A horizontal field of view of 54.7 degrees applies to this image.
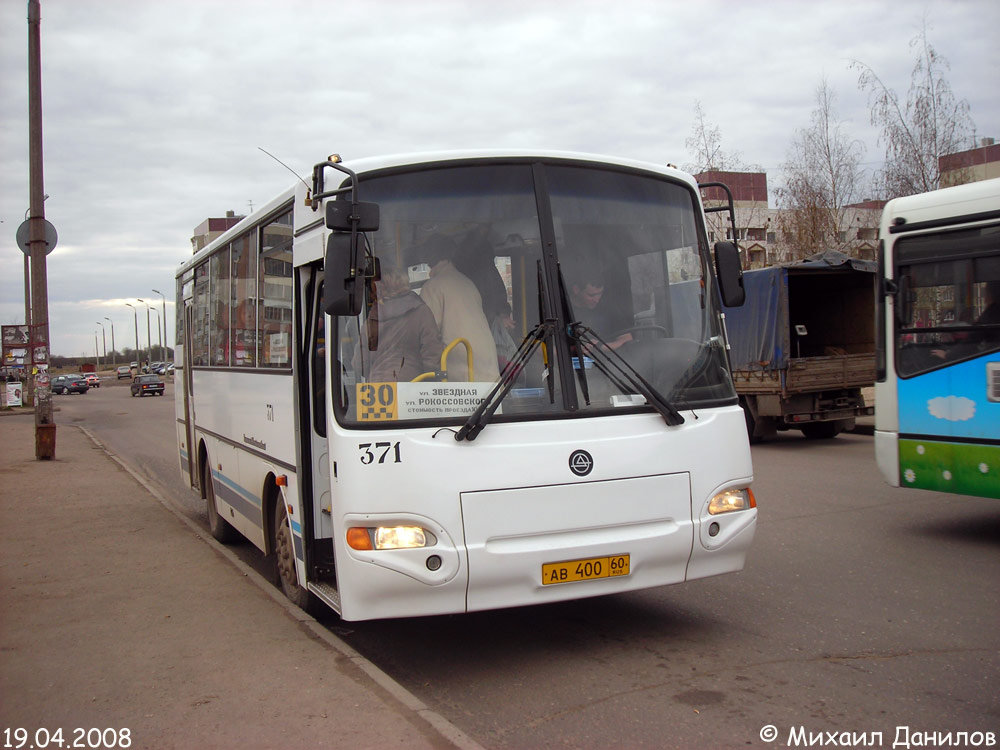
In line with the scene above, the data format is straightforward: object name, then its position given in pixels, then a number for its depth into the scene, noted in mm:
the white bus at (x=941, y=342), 8133
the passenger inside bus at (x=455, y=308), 5289
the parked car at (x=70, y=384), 75125
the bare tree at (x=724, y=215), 28422
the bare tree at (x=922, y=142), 23516
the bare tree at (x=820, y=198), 26781
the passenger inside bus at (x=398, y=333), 5211
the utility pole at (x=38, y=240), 17766
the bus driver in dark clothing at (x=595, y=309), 5449
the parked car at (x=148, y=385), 60000
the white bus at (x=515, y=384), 5023
